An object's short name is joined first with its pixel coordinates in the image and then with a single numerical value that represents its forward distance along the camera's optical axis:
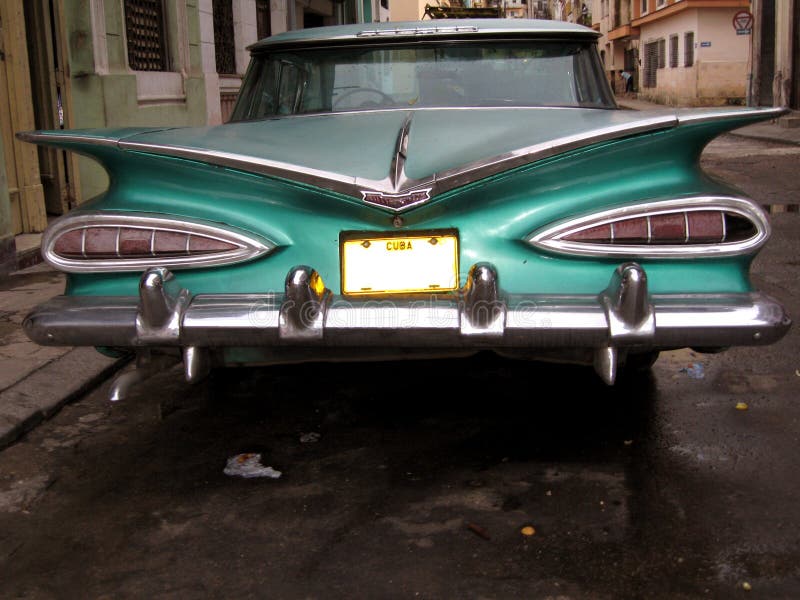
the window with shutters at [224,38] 13.34
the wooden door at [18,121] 7.31
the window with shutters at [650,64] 39.56
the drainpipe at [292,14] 17.31
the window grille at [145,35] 9.73
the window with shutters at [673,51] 35.28
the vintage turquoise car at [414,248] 2.54
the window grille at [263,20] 15.80
